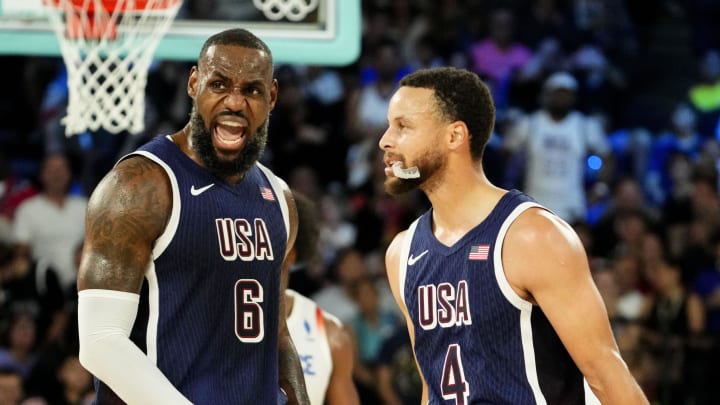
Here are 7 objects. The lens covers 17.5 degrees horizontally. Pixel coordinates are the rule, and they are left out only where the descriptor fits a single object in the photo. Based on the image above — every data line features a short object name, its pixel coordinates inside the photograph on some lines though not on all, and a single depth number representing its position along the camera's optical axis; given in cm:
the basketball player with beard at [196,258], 786
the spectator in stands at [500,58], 2528
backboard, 1180
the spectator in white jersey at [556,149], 2219
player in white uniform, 1167
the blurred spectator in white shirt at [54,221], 1839
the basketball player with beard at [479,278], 814
